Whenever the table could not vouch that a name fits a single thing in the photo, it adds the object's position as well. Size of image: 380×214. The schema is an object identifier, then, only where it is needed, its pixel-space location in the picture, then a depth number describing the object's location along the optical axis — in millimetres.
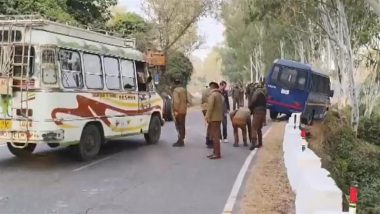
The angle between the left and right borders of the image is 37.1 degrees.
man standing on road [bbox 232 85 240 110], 30373
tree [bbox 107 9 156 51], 33462
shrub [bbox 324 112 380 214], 11828
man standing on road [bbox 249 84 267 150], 15042
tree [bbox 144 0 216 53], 37125
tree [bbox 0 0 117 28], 23859
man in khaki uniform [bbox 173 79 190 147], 14992
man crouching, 15297
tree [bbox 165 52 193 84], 37184
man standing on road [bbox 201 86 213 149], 15656
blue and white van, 26562
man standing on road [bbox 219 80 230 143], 16161
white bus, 10930
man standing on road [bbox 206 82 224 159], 13234
